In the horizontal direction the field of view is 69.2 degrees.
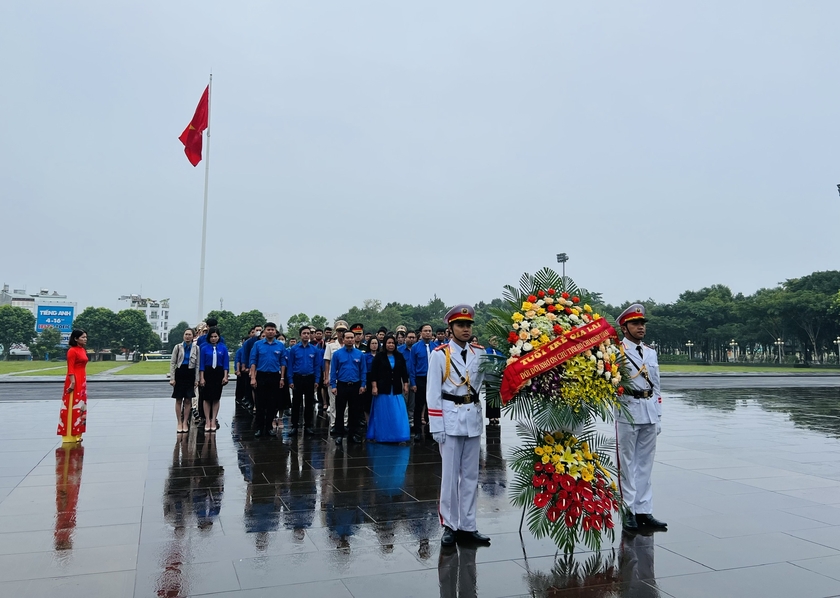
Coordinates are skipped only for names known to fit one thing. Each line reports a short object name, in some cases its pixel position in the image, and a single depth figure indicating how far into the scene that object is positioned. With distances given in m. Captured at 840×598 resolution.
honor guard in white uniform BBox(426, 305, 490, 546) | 4.57
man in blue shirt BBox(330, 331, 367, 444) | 9.41
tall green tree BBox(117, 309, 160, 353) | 79.38
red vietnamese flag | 19.82
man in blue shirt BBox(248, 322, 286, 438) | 9.76
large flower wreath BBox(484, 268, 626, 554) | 4.24
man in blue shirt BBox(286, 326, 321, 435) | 10.27
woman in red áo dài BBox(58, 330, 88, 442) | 8.68
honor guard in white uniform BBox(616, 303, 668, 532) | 5.01
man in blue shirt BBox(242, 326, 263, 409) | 11.93
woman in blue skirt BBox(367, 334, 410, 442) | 9.32
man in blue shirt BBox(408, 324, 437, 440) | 10.15
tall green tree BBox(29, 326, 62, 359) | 68.19
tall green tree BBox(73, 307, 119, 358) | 76.94
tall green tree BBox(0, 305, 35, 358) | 73.44
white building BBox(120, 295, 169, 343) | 152.38
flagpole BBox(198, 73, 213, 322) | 18.98
